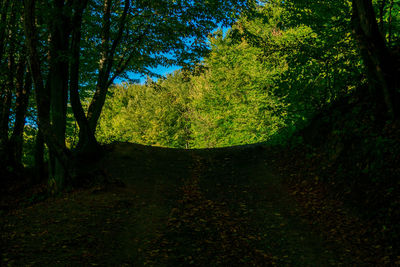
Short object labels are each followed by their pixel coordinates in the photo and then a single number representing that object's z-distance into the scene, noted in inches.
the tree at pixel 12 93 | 474.9
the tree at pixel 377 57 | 282.5
